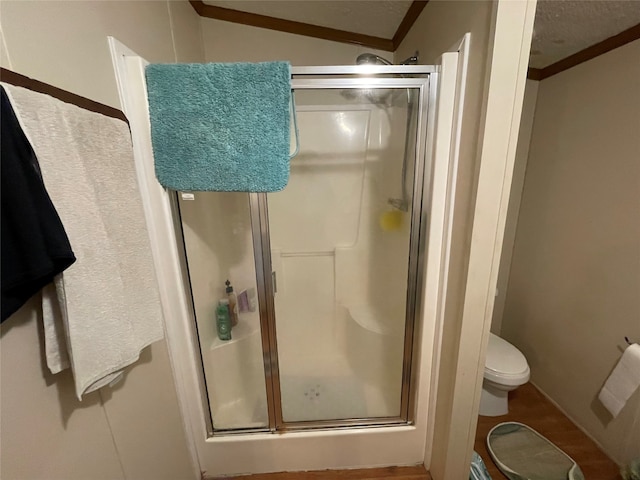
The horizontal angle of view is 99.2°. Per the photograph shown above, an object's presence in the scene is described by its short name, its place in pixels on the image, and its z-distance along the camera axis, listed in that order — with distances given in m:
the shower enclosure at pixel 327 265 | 1.22
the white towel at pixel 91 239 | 0.56
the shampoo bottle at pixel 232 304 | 1.67
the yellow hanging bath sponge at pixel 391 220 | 1.63
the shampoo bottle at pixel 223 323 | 1.57
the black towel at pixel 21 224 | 0.47
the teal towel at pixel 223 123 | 0.90
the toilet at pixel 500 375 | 1.55
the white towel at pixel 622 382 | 1.26
